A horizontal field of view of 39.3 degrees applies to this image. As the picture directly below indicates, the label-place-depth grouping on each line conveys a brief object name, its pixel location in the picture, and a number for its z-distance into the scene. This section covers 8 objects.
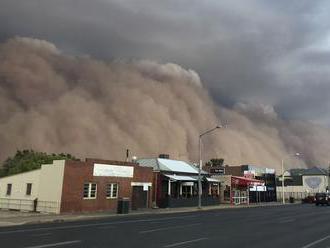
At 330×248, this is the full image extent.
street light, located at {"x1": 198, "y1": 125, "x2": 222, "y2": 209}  51.05
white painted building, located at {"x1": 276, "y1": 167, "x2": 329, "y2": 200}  142.38
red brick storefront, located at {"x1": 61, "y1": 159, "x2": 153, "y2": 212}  41.75
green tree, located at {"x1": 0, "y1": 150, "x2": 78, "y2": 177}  79.31
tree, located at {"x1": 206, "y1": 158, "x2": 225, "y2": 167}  137.75
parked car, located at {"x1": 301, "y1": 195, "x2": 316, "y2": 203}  84.70
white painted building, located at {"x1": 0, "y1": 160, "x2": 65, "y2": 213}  41.52
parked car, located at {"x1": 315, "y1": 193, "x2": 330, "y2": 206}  67.44
